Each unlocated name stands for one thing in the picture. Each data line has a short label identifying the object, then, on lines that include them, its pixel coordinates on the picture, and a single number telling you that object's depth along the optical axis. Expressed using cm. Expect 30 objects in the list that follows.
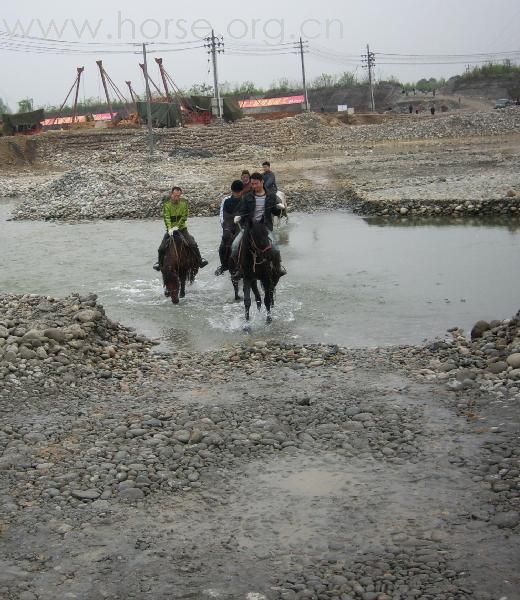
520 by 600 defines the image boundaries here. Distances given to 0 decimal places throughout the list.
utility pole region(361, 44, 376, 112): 8132
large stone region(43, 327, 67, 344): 876
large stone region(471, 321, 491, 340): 890
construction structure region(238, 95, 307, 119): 7306
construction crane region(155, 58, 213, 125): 5172
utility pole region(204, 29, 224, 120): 4997
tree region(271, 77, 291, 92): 8800
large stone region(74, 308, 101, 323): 944
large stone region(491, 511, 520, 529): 477
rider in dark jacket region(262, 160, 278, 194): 1538
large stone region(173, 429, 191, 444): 635
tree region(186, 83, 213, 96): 8075
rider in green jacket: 1180
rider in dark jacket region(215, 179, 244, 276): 1199
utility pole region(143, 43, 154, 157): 3859
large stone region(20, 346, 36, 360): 824
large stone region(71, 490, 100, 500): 548
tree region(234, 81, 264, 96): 8521
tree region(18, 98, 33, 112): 8431
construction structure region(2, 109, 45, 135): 5066
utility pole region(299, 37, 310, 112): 6770
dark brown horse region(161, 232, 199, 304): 1194
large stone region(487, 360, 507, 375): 744
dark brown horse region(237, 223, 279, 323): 1020
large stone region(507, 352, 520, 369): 736
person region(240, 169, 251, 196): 1215
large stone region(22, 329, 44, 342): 860
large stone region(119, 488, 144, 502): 548
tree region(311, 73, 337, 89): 9400
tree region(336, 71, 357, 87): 8962
